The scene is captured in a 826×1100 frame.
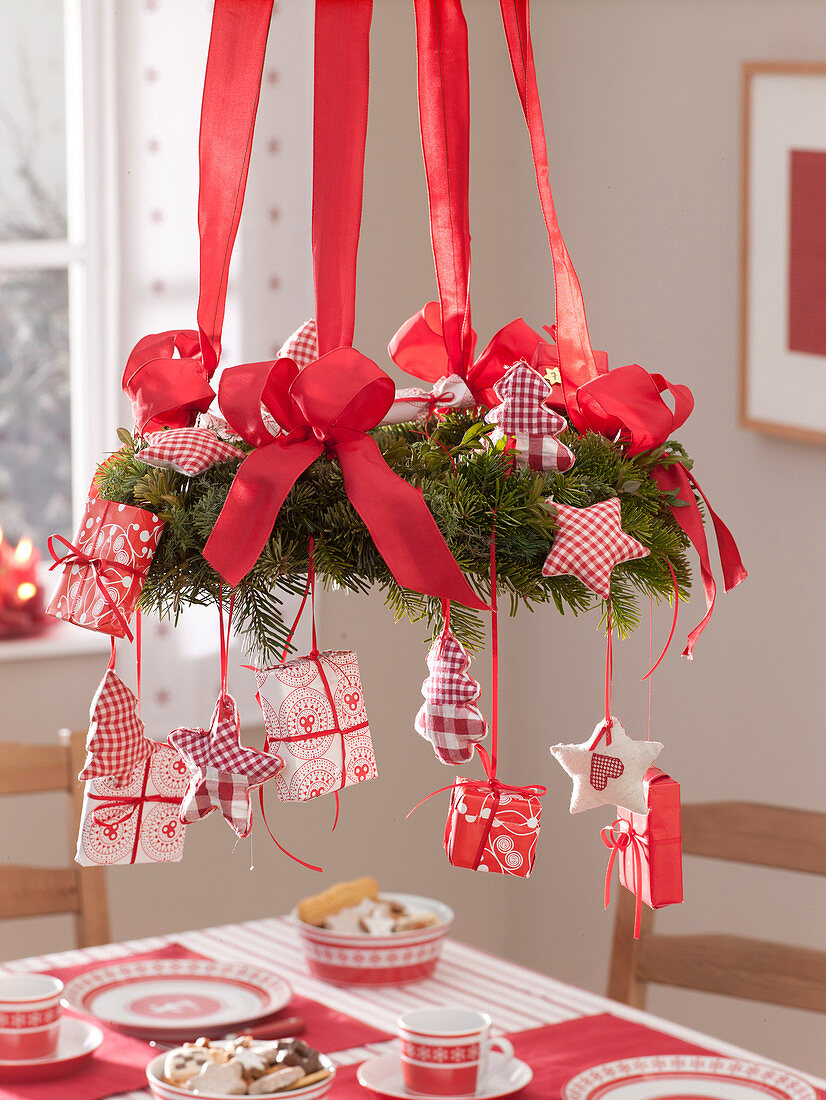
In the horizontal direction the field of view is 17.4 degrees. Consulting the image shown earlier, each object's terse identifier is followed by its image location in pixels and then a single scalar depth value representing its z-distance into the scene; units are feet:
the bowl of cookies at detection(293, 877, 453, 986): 8.38
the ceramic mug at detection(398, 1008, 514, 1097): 7.42
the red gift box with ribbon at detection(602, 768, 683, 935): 6.30
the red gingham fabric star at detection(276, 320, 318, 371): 6.19
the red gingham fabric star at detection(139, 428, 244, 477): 5.91
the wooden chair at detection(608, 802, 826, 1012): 8.57
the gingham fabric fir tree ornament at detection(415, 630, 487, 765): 6.07
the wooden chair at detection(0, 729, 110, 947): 9.19
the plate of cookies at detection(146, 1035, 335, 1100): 7.29
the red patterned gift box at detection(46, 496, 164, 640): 5.96
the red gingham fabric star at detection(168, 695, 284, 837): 6.01
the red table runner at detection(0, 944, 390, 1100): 7.58
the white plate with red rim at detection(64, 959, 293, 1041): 7.96
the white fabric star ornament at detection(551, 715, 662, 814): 6.41
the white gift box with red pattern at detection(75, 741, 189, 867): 6.29
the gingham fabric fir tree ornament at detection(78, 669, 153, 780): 6.22
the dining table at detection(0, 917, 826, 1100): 7.73
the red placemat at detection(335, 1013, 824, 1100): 7.59
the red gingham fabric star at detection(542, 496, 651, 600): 5.82
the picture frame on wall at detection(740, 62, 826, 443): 9.41
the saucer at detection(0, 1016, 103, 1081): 7.62
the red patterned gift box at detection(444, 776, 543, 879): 6.16
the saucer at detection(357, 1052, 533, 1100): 7.47
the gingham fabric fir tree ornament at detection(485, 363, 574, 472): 5.96
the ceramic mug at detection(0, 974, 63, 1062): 7.65
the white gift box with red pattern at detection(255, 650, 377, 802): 6.08
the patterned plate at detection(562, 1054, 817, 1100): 7.52
